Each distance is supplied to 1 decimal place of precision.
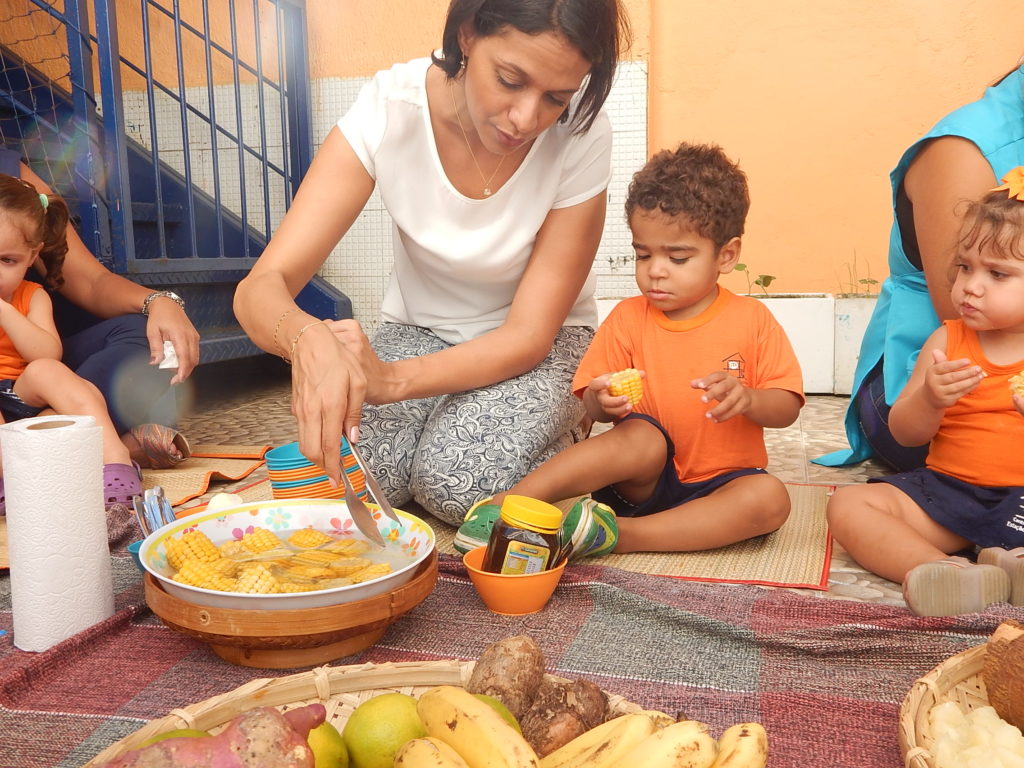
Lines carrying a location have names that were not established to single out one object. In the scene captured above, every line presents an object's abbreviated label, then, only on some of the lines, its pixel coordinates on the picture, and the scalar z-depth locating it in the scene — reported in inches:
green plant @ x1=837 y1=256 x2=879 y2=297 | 167.3
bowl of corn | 47.7
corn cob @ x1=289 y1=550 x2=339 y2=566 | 54.0
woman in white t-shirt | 69.5
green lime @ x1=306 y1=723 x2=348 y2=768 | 29.2
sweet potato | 24.3
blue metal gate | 128.3
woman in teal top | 77.1
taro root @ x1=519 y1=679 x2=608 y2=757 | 32.8
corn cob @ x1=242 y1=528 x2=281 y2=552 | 56.9
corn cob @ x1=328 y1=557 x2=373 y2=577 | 52.5
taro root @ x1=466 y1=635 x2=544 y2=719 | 35.4
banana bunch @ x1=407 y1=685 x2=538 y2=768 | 26.6
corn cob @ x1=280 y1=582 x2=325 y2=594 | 48.6
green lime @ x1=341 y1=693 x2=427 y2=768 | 29.7
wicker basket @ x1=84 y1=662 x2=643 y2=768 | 33.8
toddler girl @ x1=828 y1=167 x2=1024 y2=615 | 64.5
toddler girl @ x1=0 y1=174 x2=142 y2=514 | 93.4
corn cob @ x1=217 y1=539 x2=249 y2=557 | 56.0
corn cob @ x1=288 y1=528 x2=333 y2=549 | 57.4
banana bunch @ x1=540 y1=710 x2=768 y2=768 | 27.6
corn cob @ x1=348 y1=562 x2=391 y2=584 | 50.9
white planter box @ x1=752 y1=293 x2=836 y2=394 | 159.8
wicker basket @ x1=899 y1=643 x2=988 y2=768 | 35.9
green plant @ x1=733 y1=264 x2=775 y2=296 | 157.9
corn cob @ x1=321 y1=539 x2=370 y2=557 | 56.2
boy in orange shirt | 74.1
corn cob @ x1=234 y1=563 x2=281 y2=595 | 48.0
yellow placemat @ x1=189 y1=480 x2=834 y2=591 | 68.3
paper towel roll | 52.2
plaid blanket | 44.9
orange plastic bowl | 58.8
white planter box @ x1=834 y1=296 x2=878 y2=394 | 158.1
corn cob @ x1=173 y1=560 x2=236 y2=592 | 49.0
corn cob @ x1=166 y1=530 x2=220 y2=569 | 54.0
